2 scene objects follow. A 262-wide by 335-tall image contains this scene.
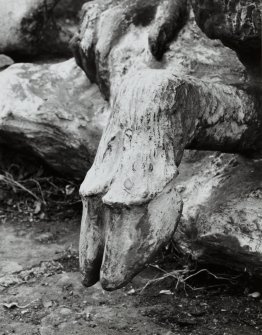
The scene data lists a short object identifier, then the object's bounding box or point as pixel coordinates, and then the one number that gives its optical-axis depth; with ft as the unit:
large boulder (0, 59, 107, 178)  9.32
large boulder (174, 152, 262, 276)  7.23
